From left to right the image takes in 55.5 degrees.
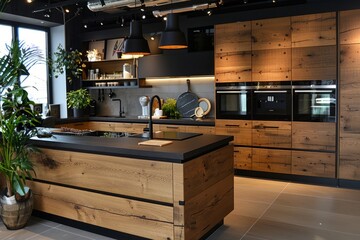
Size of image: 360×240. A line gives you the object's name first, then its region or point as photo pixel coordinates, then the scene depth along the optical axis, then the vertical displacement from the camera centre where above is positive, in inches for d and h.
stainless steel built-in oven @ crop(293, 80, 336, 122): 196.7 +2.1
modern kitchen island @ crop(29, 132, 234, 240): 115.2 -29.0
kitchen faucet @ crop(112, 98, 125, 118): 296.4 -3.8
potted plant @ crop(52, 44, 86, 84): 273.3 +35.7
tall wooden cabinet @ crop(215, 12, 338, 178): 197.8 +20.7
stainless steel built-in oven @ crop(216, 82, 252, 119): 220.8 +3.3
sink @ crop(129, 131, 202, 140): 142.6 -12.7
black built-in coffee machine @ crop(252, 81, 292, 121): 209.3 +2.5
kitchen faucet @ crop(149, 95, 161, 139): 138.1 -10.3
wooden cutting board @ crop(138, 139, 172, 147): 124.3 -13.6
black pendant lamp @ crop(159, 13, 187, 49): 142.9 +29.7
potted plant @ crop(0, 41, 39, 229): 142.0 -13.6
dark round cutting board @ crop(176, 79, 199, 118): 258.5 +2.1
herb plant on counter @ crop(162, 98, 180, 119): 259.0 -3.8
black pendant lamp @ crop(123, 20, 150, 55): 151.5 +28.6
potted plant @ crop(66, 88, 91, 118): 270.1 +5.7
